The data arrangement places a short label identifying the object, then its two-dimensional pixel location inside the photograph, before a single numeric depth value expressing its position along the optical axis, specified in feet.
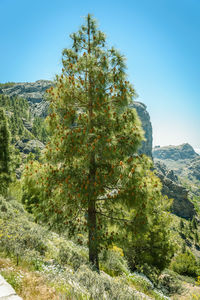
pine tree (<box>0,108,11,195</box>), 57.77
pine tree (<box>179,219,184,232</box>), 238.48
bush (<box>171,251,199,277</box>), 78.02
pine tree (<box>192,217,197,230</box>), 255.09
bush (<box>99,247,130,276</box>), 24.54
